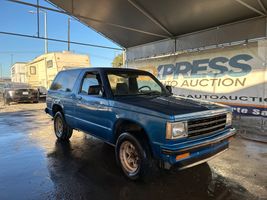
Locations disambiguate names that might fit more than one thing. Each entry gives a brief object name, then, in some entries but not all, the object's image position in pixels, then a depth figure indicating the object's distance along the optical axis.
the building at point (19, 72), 23.97
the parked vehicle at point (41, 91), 18.49
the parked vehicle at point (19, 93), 15.77
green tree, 44.03
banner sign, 7.43
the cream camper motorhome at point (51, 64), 16.14
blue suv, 3.21
